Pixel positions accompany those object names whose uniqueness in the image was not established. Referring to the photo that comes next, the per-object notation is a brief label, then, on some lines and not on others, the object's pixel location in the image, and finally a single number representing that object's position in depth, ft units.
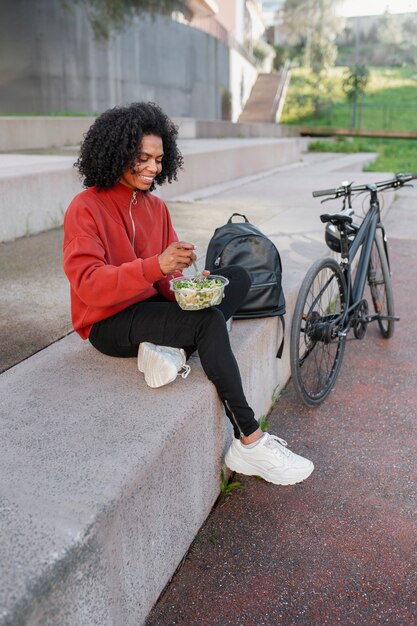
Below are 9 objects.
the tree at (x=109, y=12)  50.43
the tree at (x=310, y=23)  158.41
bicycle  10.82
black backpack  10.37
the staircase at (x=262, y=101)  100.53
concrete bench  4.82
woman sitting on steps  7.65
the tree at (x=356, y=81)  116.57
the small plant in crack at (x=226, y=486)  8.80
